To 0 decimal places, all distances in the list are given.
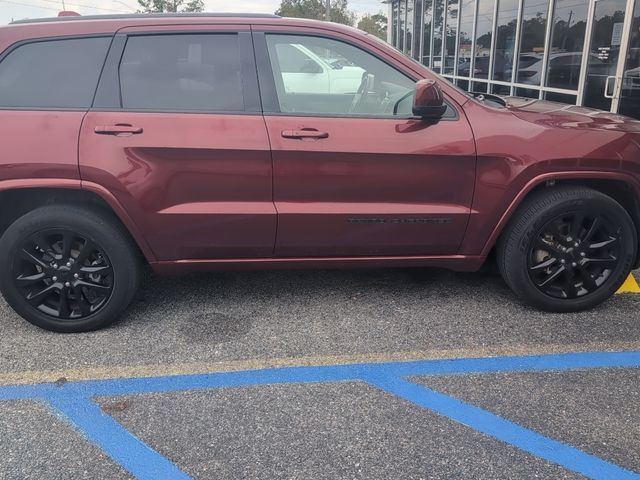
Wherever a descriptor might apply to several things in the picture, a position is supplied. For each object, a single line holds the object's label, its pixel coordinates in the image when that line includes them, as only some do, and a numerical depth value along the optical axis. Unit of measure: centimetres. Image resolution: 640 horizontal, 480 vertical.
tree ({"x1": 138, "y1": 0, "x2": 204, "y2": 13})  4488
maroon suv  316
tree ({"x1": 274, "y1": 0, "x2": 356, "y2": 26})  5181
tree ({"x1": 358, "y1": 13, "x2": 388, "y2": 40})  5063
